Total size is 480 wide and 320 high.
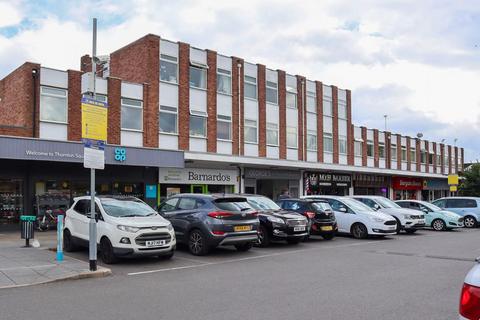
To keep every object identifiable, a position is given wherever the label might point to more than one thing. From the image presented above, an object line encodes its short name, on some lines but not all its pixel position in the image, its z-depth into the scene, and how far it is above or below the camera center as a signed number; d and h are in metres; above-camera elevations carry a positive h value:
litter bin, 14.17 -1.43
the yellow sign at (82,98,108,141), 10.52 +1.34
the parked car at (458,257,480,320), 3.05 -0.77
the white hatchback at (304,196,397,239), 17.95 -1.53
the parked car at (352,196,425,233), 20.58 -1.48
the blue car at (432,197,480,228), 25.81 -1.55
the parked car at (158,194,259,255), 12.66 -1.15
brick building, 20.75 +2.97
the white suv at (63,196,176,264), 11.23 -1.20
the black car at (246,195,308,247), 14.82 -1.46
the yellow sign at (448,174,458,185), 38.41 -0.12
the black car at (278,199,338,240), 16.91 -1.27
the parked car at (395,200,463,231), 23.25 -1.82
